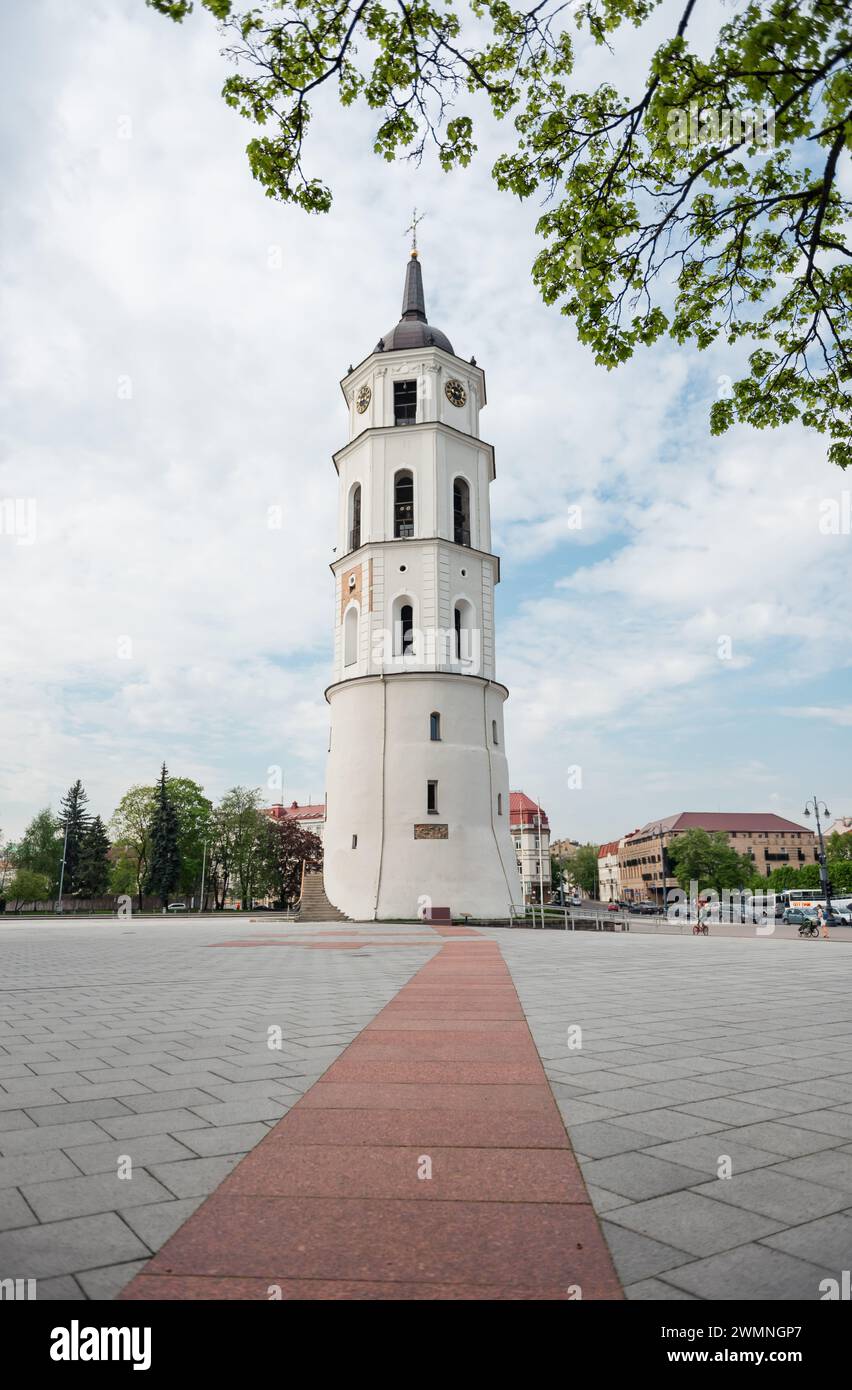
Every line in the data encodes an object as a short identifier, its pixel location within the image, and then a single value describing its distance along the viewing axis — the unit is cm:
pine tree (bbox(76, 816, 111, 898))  7312
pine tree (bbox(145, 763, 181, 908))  6856
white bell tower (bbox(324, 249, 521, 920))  3145
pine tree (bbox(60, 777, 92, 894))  7969
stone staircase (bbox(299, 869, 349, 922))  3297
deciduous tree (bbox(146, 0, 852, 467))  485
